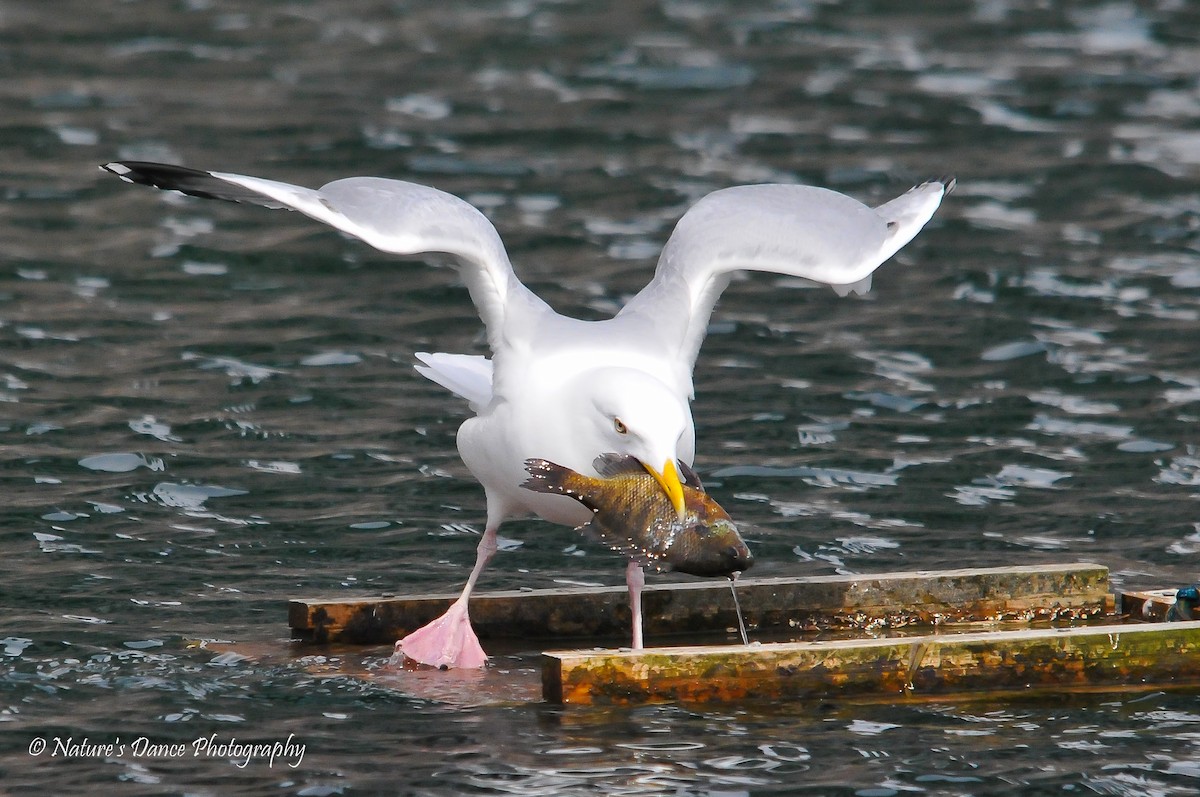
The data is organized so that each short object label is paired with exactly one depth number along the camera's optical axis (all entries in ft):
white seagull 48.08
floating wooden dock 46.65
